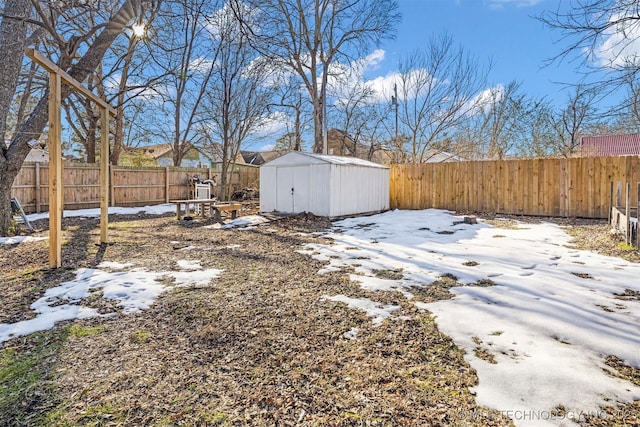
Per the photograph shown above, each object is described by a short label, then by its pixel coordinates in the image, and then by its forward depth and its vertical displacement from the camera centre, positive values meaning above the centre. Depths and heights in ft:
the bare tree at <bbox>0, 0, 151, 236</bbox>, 17.21 +7.67
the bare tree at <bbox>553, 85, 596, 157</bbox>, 44.12 +9.88
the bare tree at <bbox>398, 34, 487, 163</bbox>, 43.52 +14.96
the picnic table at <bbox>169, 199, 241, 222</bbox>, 28.09 -0.41
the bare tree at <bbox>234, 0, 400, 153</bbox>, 42.78 +21.73
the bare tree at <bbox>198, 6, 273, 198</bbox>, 47.19 +16.45
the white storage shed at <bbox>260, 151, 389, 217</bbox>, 28.81 +1.65
